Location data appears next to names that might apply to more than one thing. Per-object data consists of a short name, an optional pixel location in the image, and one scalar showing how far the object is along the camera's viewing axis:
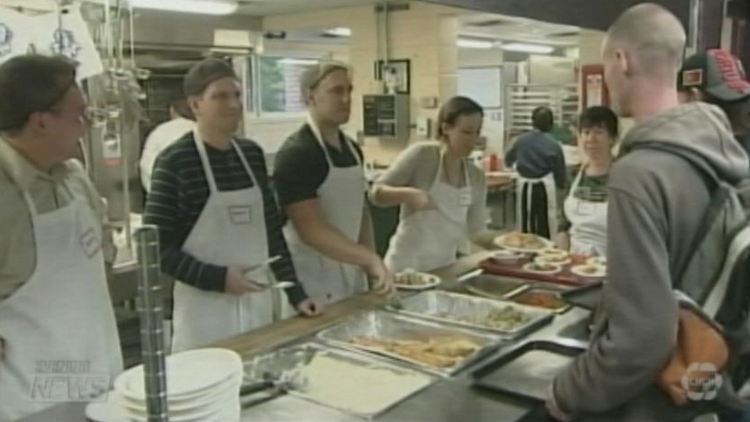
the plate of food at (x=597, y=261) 2.60
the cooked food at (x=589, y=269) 2.50
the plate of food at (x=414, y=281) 2.29
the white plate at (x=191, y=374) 1.14
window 6.79
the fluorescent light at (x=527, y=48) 10.49
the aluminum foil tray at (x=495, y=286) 2.33
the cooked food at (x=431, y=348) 1.67
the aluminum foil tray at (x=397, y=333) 1.71
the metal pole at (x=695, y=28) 2.14
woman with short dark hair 2.91
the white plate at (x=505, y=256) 2.68
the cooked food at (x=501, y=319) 1.95
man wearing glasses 1.47
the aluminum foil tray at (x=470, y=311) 1.93
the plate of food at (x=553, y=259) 2.63
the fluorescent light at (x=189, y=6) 4.79
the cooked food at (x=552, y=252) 2.74
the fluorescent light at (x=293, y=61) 7.00
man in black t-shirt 2.20
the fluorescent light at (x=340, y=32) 7.18
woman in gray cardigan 2.87
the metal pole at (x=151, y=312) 0.77
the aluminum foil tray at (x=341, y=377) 1.46
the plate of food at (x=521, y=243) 2.79
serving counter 1.39
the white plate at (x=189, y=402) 1.12
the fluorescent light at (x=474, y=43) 9.21
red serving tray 2.42
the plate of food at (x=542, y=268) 2.54
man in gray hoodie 1.26
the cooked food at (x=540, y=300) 2.15
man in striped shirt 1.94
